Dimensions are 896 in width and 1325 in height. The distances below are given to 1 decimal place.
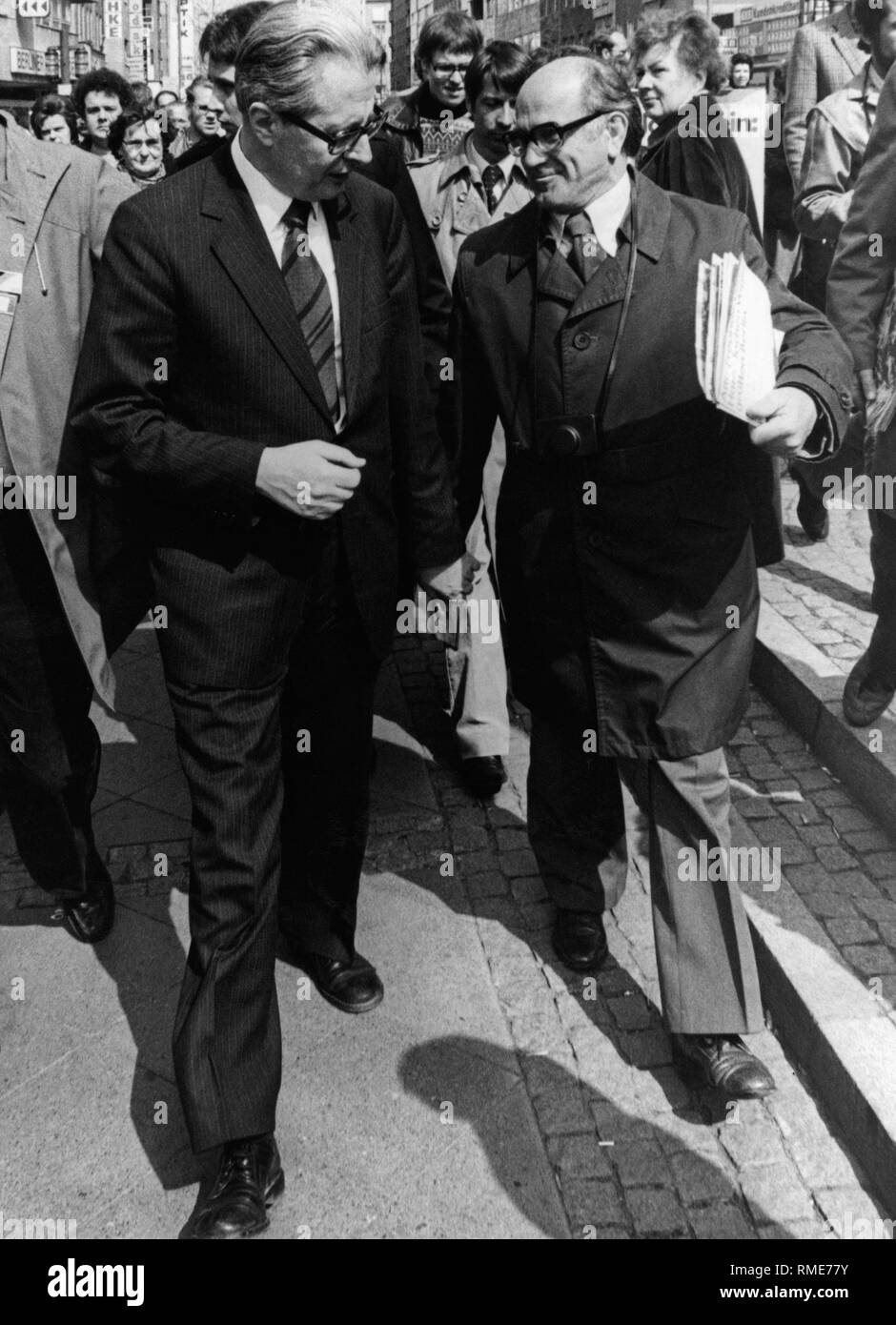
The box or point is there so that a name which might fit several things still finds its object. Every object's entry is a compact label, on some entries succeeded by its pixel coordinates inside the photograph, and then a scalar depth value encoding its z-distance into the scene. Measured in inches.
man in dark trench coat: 126.6
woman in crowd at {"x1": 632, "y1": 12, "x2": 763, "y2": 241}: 183.9
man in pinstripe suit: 114.3
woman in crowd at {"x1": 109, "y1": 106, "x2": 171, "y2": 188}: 304.2
